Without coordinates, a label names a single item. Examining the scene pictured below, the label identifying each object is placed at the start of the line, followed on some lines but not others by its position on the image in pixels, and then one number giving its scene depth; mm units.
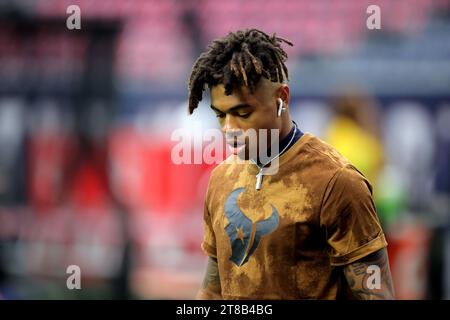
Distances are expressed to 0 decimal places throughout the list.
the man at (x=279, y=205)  5551
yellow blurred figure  13187
